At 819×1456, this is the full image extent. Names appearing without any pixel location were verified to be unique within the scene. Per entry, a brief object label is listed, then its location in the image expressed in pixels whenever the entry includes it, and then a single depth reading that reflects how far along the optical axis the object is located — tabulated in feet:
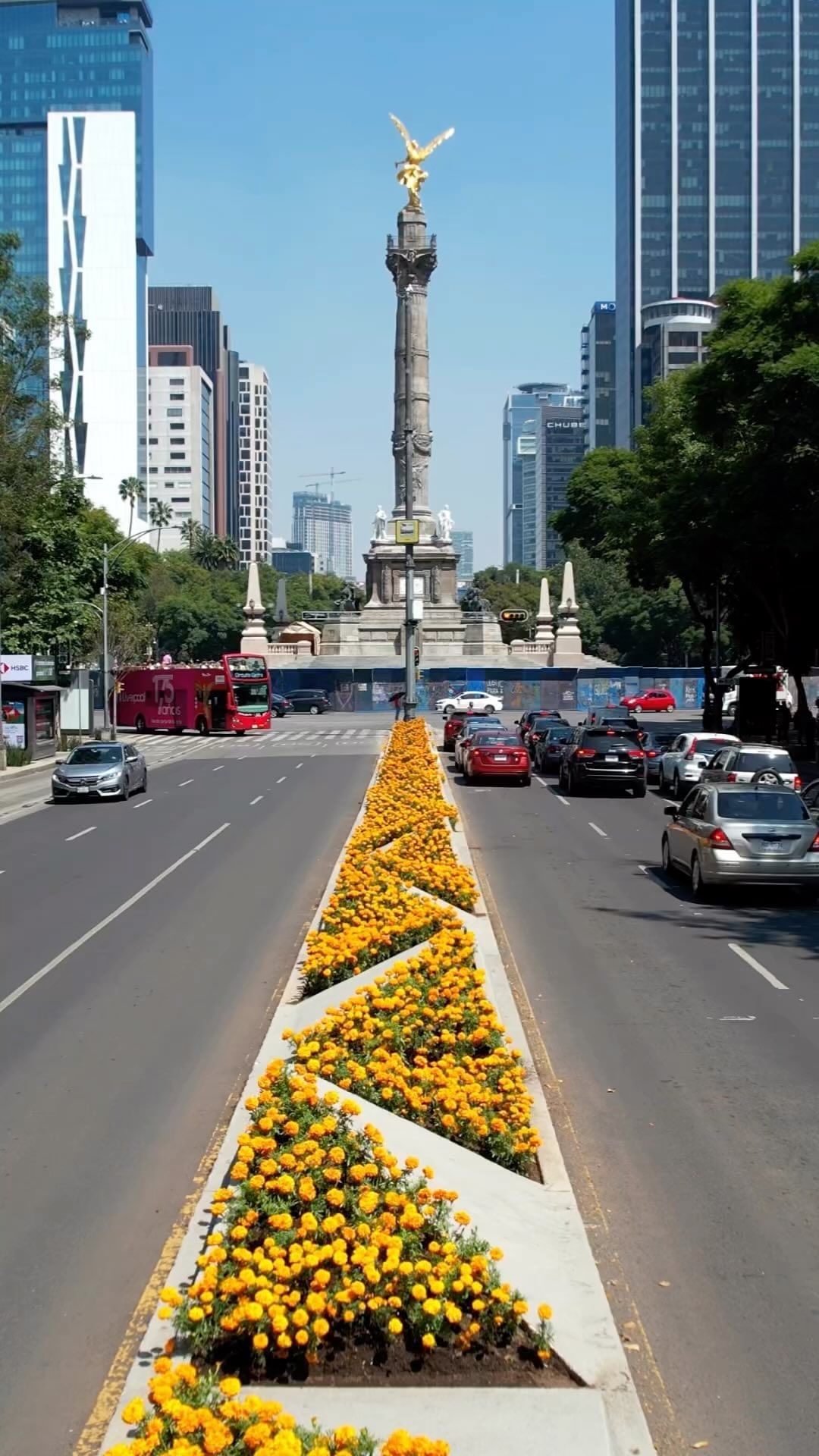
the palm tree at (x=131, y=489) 467.11
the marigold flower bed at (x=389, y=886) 37.42
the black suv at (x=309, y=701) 294.05
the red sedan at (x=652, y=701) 294.46
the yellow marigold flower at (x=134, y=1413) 14.37
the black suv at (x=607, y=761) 114.01
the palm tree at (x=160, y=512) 476.54
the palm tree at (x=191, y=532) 626.60
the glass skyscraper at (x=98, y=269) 543.80
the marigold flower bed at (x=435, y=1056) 24.35
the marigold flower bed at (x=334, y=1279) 17.02
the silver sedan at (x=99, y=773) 110.63
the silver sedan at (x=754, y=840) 56.85
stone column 305.12
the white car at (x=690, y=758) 111.55
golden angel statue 317.42
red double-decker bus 215.92
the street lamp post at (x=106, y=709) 186.19
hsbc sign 164.06
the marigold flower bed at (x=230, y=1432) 13.71
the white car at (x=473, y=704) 255.09
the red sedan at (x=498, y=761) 120.37
